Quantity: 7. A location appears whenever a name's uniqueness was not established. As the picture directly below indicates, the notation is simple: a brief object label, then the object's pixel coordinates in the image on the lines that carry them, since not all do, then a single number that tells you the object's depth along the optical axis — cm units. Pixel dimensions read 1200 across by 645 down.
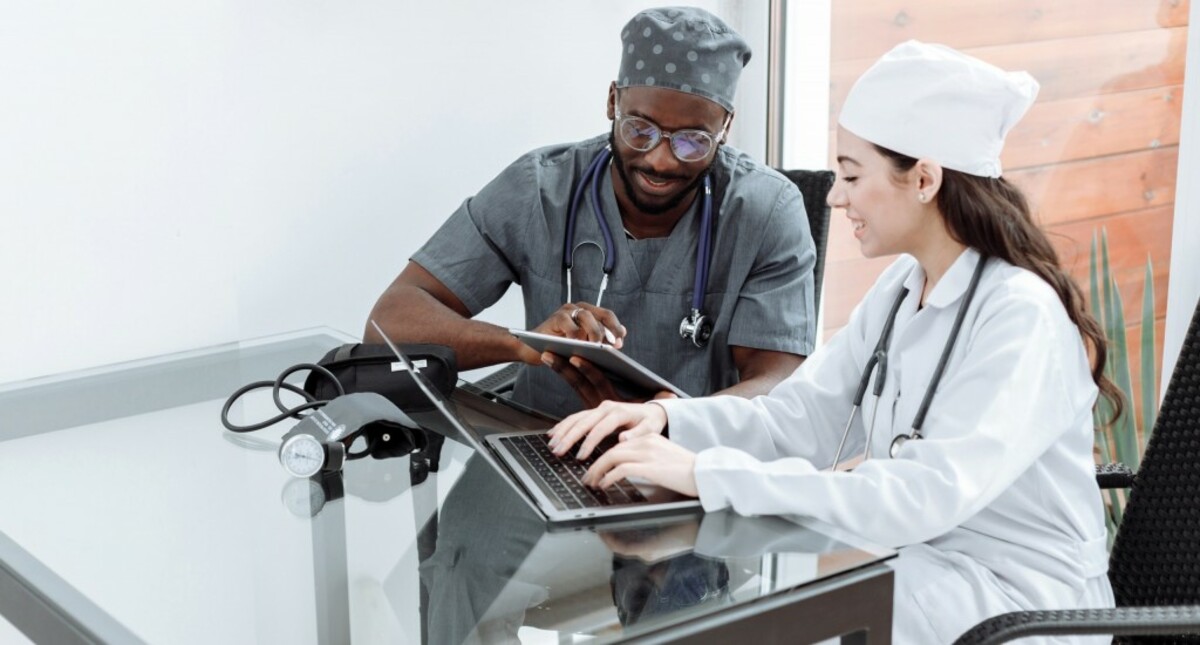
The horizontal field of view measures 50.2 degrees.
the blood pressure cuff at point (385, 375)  191
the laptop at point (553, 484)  139
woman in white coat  139
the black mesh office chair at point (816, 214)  234
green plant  242
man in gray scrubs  214
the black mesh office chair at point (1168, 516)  156
